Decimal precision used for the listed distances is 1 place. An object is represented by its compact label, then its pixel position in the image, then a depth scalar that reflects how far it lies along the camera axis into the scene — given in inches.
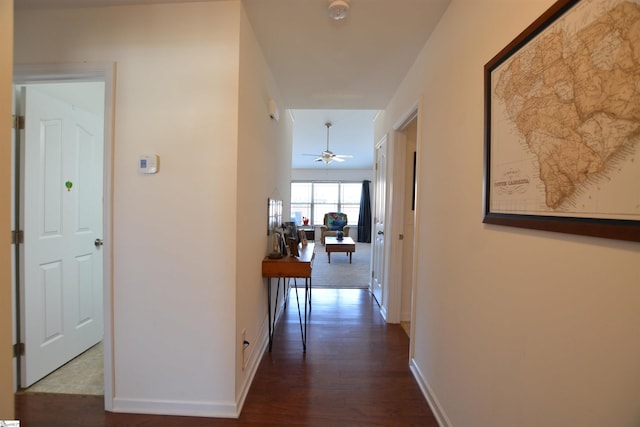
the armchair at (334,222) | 323.9
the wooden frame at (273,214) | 93.0
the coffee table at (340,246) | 208.2
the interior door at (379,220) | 123.6
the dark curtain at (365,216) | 342.0
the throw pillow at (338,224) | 323.6
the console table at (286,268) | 81.2
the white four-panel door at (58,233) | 67.9
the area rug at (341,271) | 163.6
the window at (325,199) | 352.5
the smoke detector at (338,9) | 55.7
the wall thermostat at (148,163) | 58.1
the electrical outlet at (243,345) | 63.1
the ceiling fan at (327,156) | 211.7
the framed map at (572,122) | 23.7
